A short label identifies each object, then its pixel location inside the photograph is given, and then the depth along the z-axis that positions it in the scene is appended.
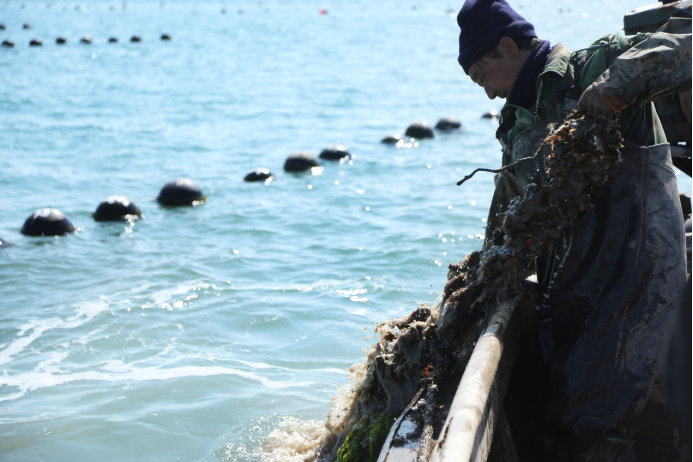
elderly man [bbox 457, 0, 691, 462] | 3.15
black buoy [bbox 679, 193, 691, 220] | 6.25
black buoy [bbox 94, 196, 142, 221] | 12.55
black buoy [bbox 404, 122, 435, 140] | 18.97
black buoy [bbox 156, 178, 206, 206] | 13.52
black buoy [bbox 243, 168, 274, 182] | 15.38
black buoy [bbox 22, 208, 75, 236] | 11.71
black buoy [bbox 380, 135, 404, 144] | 18.55
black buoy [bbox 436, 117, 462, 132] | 20.05
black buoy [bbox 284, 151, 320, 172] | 16.09
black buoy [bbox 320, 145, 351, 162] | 16.94
